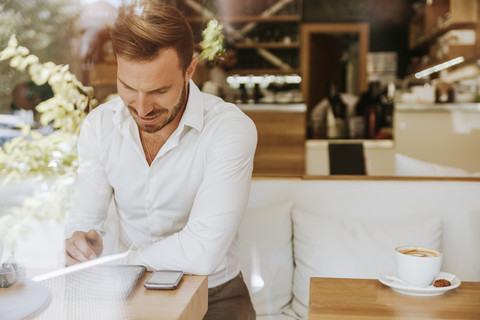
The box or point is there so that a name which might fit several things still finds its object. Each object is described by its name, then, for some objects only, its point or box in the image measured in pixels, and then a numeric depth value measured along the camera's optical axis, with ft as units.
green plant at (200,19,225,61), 4.45
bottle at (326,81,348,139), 7.92
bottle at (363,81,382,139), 8.35
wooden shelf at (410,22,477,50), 10.03
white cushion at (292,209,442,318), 4.88
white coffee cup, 3.14
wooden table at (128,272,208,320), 2.65
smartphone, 2.95
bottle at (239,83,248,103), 5.13
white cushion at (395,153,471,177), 5.54
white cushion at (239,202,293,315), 5.08
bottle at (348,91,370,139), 8.09
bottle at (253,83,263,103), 5.53
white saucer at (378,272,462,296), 3.13
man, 3.75
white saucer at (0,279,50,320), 2.64
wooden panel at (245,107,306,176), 5.75
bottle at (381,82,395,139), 7.38
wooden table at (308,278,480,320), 2.92
